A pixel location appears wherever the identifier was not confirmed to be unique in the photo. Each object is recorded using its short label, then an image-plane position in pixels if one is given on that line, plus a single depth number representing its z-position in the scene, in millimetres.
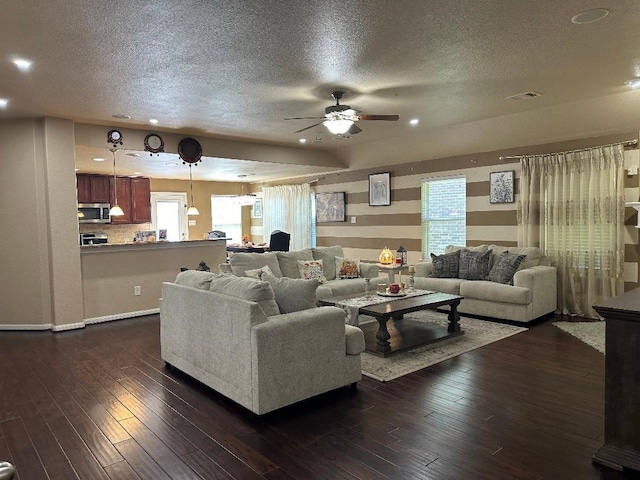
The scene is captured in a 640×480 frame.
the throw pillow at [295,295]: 3414
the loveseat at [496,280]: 5434
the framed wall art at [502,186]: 6484
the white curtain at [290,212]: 10344
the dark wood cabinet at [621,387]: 2277
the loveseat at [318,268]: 5512
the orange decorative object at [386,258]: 6207
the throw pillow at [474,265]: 6066
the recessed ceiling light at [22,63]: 3605
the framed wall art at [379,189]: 8316
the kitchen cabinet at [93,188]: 9258
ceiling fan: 4594
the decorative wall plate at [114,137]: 6066
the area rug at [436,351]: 3922
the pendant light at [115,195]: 8148
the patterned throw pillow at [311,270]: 6023
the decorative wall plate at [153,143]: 6438
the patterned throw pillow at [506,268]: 5766
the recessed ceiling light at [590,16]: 2961
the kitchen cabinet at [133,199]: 9852
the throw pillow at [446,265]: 6316
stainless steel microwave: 9211
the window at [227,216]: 12055
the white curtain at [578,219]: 5449
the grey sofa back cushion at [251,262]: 5436
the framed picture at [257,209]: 12082
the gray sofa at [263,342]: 2975
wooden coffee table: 4344
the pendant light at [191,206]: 9393
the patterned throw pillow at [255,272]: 5078
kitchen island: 6016
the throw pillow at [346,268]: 6367
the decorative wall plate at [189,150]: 6789
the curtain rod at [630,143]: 5301
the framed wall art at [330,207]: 9352
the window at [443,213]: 7254
